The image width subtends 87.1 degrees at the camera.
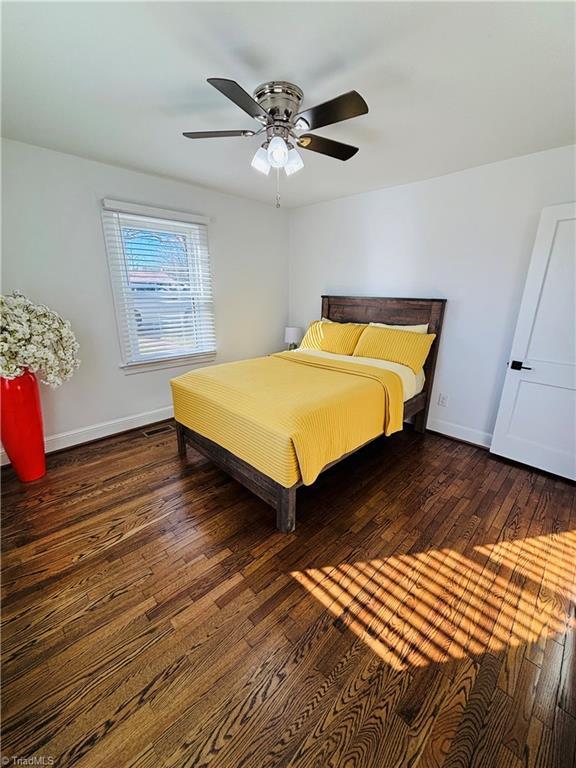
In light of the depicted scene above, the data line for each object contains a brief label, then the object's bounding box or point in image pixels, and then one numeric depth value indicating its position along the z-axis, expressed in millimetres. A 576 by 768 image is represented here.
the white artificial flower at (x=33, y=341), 2039
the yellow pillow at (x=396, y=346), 2855
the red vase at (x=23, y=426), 2158
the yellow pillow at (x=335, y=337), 3301
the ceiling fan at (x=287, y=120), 1431
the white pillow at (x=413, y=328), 3020
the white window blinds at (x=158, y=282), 2863
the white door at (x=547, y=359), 2238
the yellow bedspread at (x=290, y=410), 1747
